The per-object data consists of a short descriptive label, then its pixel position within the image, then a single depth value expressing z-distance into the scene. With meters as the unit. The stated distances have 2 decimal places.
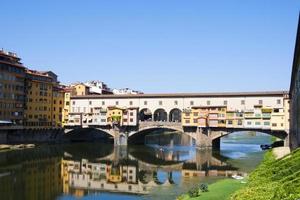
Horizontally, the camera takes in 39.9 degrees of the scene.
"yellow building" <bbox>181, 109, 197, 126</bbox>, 84.18
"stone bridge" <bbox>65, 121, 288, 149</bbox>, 80.75
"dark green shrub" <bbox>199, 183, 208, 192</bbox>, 31.28
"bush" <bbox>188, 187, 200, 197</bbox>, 29.24
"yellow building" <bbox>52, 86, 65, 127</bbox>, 100.25
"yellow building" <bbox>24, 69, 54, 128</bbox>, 92.81
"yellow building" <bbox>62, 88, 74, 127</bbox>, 101.67
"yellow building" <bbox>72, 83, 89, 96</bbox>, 118.38
